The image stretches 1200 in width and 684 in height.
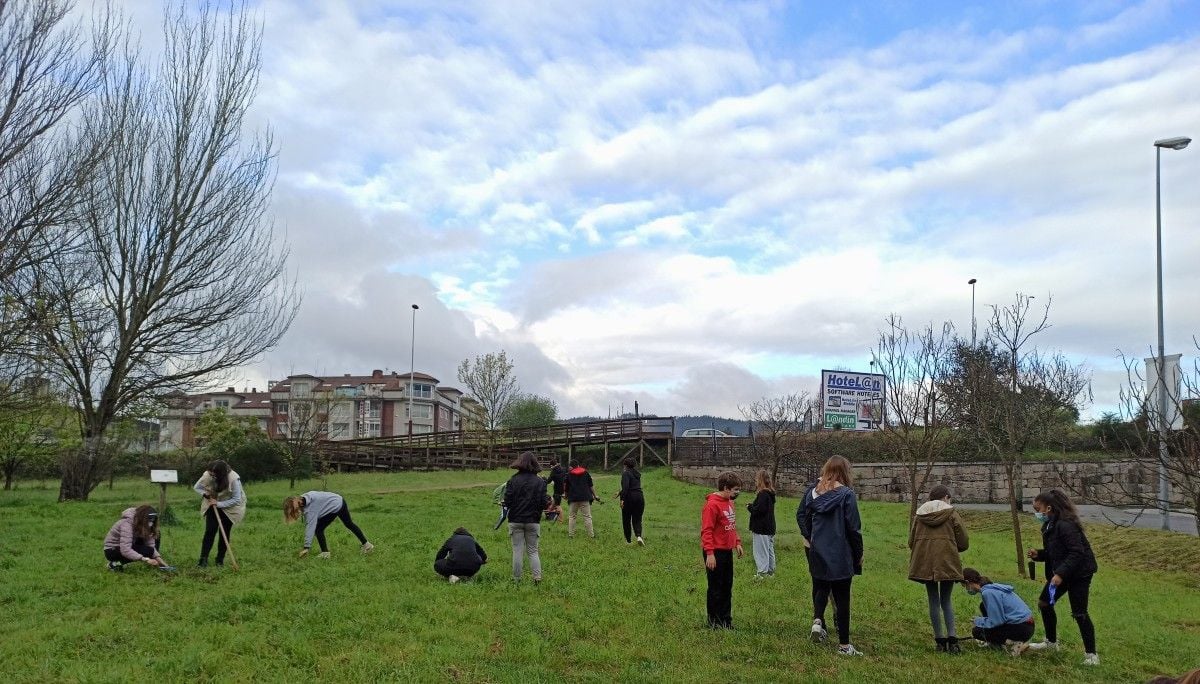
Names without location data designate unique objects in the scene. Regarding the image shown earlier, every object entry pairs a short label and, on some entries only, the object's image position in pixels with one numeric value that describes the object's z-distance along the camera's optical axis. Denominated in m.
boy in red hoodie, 7.85
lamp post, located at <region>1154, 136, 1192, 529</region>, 17.86
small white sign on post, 11.91
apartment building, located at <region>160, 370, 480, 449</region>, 79.00
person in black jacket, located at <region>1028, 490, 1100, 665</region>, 7.55
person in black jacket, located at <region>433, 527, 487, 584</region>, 9.97
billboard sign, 31.35
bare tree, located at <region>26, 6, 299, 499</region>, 21.05
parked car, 41.92
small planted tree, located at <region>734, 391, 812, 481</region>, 28.83
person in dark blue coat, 7.14
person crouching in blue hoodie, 7.81
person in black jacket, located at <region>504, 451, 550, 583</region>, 9.72
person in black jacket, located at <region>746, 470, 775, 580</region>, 11.66
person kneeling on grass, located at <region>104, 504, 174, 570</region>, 10.30
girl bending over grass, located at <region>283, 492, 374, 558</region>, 11.64
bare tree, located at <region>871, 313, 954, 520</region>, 16.89
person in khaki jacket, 7.54
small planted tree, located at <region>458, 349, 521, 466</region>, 48.81
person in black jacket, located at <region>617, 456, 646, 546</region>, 14.10
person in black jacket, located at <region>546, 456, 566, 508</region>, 15.86
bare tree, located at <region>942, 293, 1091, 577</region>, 14.88
